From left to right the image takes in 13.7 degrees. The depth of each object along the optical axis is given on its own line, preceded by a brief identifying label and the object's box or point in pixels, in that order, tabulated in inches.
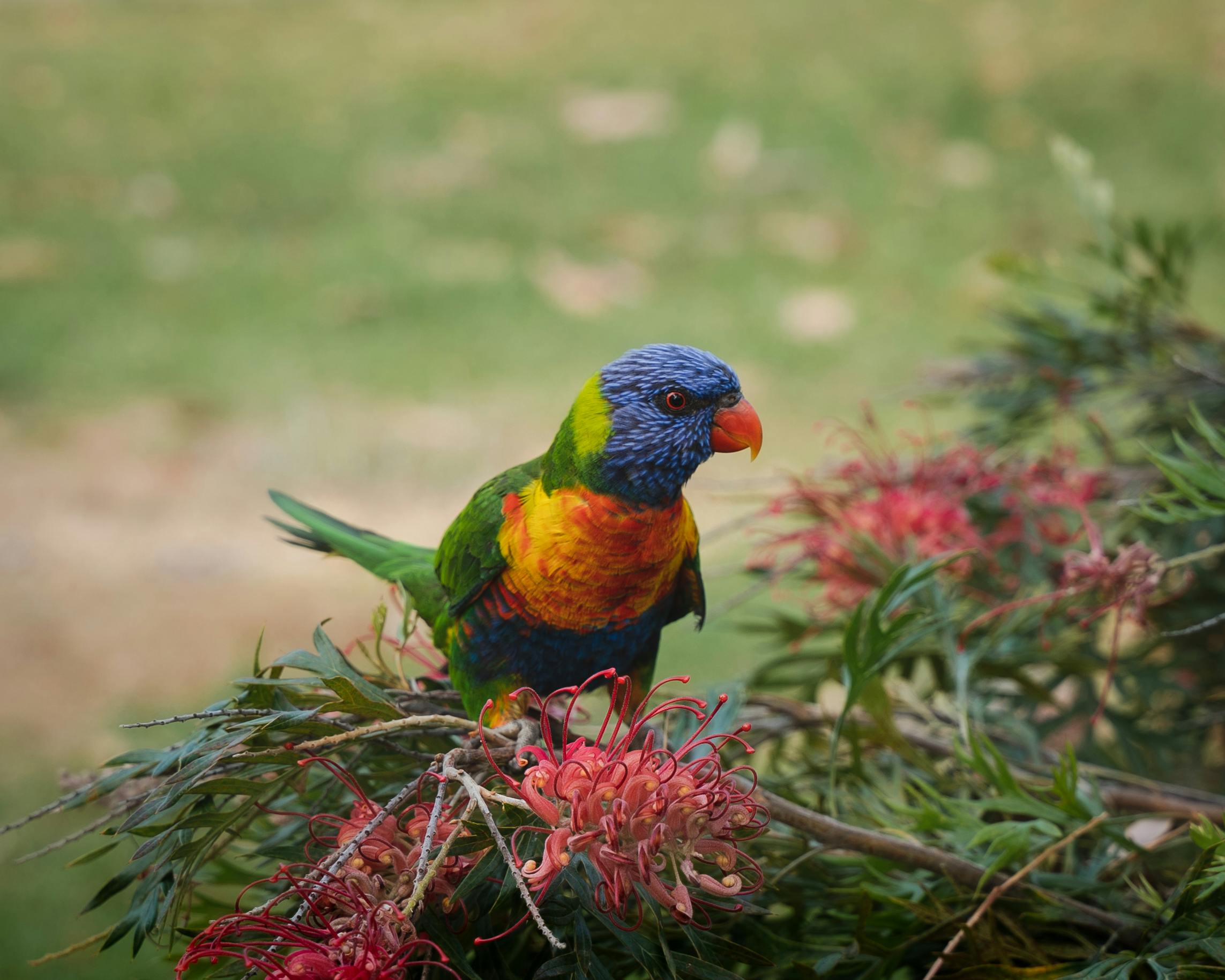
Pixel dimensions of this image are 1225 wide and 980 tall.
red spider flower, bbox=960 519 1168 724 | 58.2
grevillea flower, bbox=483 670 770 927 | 54.2
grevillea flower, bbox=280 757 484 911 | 54.5
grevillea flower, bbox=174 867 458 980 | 54.0
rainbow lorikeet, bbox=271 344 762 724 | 57.6
